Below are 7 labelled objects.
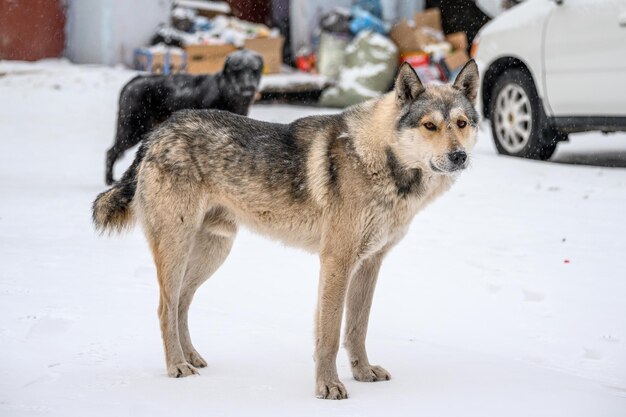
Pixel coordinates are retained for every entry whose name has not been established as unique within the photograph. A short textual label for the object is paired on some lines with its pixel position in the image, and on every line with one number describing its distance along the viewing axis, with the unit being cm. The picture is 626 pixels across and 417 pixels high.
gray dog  432
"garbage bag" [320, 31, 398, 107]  1476
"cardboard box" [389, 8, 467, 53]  1533
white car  925
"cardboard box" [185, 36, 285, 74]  1409
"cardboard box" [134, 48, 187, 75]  1400
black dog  972
